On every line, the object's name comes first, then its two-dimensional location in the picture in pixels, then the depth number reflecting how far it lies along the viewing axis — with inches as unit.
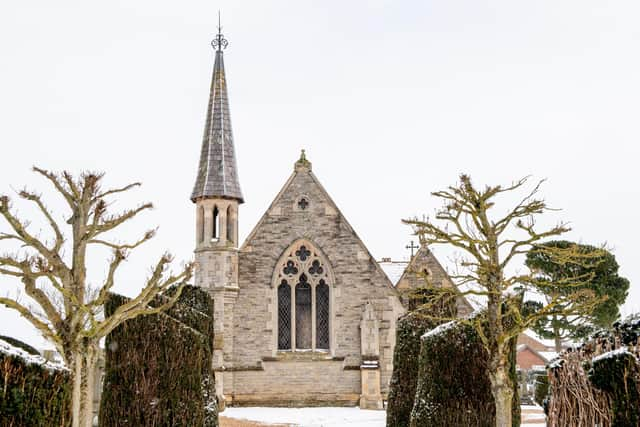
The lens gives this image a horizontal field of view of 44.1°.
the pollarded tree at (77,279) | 452.8
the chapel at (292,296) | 1088.2
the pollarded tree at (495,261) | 525.7
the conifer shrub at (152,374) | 543.8
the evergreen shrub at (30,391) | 365.4
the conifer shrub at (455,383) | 584.1
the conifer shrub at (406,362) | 717.3
